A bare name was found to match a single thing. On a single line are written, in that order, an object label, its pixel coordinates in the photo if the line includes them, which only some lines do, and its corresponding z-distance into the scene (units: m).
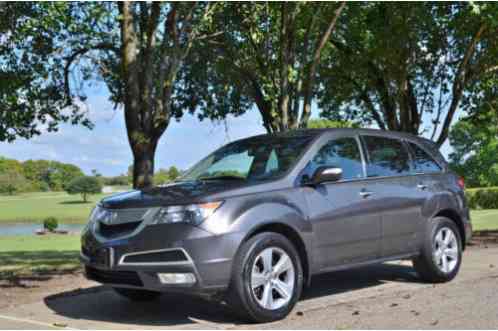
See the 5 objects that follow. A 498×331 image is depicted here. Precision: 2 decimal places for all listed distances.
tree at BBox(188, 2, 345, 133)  13.92
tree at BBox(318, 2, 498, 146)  16.16
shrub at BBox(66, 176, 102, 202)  66.00
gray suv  6.15
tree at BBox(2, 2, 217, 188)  10.90
